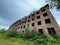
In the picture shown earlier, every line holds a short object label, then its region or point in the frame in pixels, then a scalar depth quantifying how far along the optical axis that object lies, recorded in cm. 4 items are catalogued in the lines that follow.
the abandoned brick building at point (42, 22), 958
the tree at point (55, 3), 972
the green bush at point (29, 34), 895
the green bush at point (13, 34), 1005
